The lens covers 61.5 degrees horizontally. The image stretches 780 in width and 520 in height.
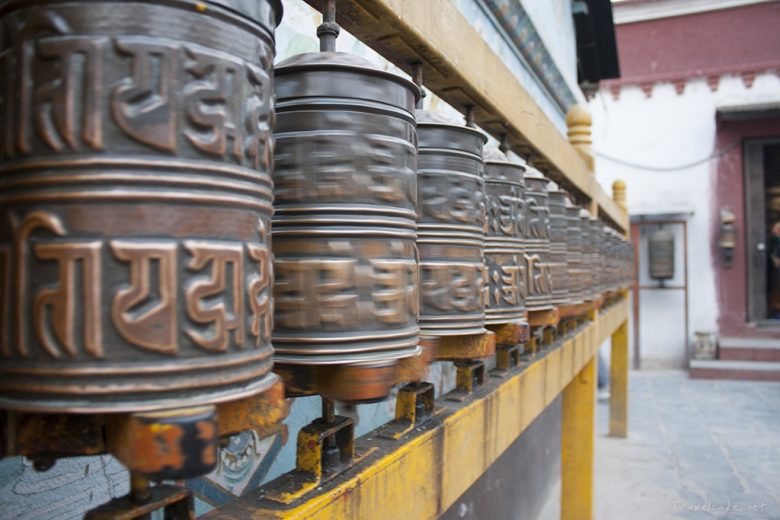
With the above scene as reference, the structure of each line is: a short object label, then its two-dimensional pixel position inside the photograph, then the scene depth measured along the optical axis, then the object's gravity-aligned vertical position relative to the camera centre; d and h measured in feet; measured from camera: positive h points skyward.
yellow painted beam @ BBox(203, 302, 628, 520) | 2.56 -0.94
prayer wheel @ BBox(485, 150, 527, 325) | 4.35 +0.21
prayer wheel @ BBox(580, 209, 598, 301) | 7.67 +0.18
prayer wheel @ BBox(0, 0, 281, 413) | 1.59 +0.17
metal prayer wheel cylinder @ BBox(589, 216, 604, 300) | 8.80 +0.25
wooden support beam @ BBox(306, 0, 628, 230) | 3.32 +1.29
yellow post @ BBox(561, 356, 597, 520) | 10.90 -2.83
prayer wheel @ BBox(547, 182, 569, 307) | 5.90 +0.24
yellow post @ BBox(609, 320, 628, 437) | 21.09 -3.61
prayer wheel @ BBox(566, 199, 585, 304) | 6.79 +0.21
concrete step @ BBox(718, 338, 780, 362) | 30.48 -3.56
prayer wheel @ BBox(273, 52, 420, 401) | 2.38 +0.18
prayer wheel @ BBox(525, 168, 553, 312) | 5.09 +0.24
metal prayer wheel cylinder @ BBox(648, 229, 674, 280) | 33.12 +0.89
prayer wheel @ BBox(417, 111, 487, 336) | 3.37 +0.23
